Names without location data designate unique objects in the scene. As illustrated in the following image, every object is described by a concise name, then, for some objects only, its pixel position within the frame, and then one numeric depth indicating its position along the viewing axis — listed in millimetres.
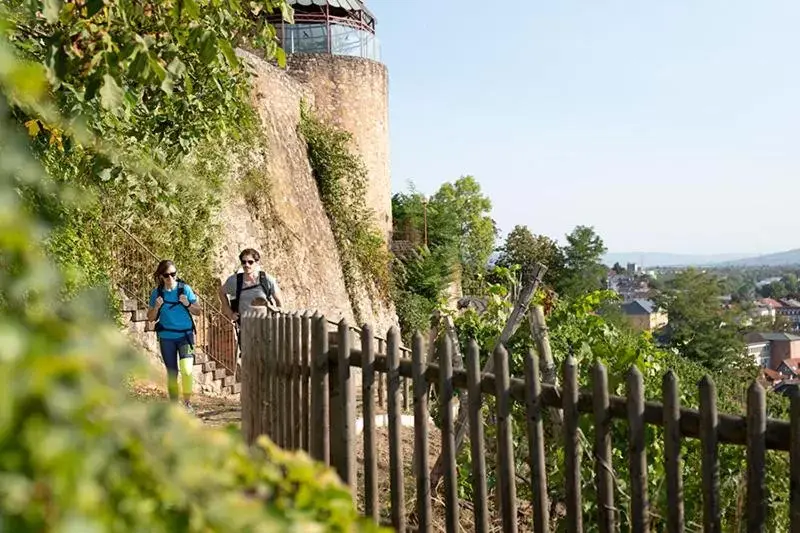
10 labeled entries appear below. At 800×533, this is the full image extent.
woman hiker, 7020
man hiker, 7324
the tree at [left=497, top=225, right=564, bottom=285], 48406
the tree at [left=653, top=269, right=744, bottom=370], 58188
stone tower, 22750
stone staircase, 11188
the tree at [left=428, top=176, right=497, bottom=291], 35219
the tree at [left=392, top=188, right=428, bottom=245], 29625
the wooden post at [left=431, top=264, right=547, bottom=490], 5977
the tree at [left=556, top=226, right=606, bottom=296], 52809
